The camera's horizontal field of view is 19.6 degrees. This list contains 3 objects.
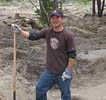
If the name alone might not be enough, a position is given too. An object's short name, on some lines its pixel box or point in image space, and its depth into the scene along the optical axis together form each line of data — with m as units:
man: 4.06
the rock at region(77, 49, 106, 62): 7.60
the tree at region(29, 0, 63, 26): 10.89
